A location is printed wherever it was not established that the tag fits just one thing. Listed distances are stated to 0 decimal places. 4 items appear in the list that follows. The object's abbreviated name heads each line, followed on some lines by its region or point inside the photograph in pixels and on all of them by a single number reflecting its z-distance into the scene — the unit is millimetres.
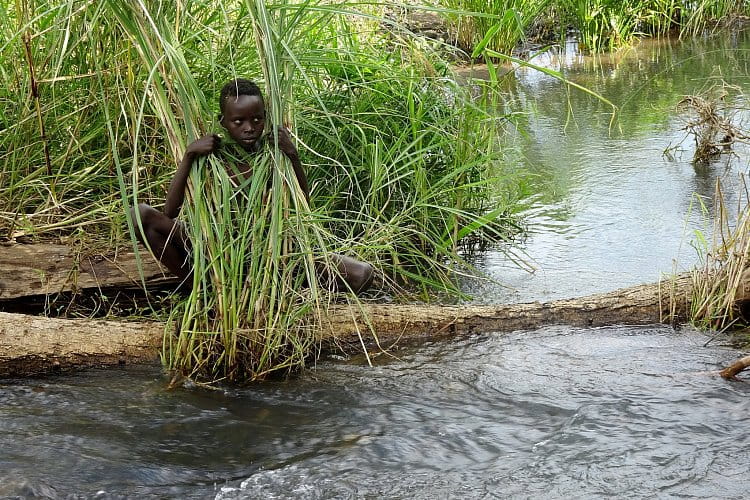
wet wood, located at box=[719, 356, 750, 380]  3122
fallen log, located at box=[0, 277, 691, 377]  3416
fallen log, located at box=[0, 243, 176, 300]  3725
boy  3326
